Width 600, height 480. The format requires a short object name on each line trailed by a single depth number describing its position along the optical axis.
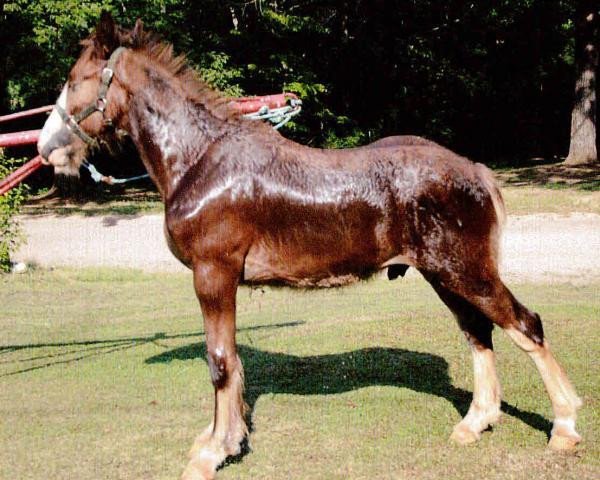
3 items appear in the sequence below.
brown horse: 5.29
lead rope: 6.01
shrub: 15.57
